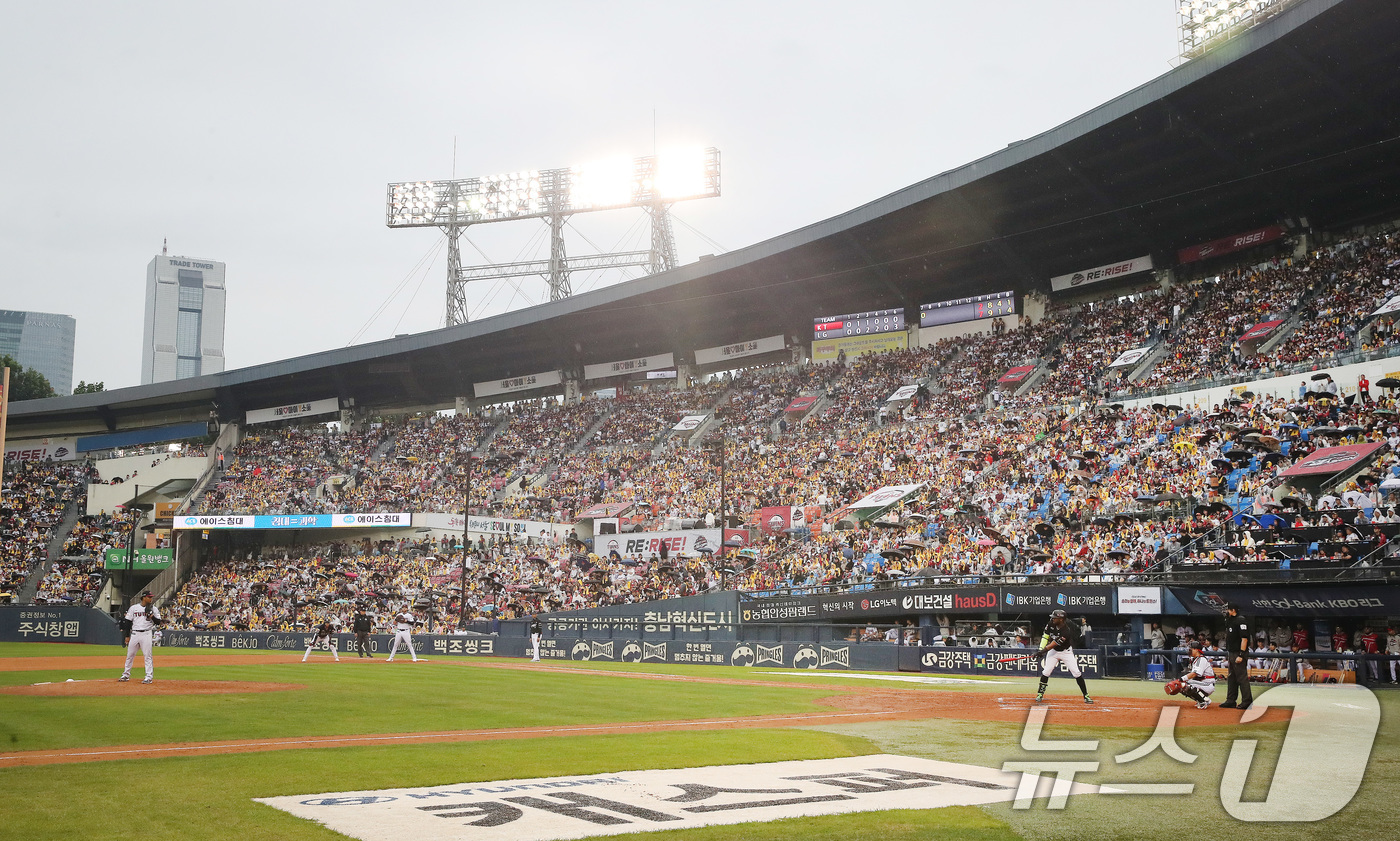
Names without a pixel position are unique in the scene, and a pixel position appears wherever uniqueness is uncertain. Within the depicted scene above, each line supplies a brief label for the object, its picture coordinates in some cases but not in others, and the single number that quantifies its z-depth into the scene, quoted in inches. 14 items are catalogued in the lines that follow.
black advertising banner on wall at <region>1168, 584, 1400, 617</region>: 1040.2
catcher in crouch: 702.5
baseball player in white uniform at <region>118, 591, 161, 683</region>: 882.1
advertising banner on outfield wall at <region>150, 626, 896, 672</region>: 1348.4
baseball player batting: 746.8
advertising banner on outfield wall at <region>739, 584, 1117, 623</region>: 1269.7
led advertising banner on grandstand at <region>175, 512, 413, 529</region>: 2361.0
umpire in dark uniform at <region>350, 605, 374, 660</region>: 1478.8
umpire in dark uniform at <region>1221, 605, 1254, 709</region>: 676.1
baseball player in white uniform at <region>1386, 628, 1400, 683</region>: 1029.8
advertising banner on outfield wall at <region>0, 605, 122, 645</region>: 1878.7
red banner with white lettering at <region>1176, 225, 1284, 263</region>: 1931.6
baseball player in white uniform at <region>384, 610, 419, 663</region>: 1454.2
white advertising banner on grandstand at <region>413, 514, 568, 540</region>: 2292.1
